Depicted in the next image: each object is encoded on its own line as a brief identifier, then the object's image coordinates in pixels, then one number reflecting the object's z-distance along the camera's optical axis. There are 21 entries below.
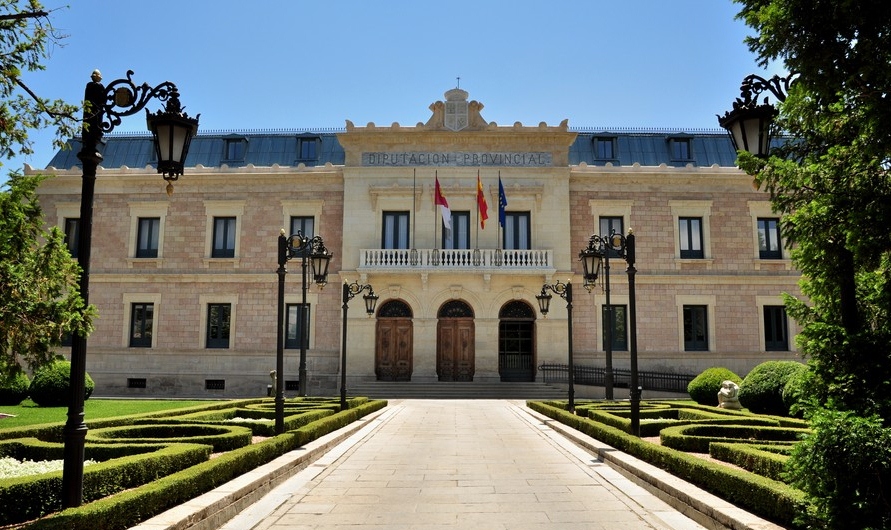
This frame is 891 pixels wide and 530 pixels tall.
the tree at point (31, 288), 6.65
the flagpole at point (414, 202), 32.56
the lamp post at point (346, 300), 19.84
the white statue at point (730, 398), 20.00
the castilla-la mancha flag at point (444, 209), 30.33
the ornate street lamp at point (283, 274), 12.69
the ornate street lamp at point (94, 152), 6.13
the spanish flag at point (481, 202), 30.56
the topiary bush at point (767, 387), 17.77
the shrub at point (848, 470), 4.90
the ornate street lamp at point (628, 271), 12.85
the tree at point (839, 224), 5.06
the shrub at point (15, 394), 21.58
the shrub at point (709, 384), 22.58
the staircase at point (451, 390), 29.44
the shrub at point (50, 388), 21.58
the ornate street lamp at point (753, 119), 6.96
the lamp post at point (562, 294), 19.78
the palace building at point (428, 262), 31.75
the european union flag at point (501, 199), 30.27
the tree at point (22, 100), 6.50
